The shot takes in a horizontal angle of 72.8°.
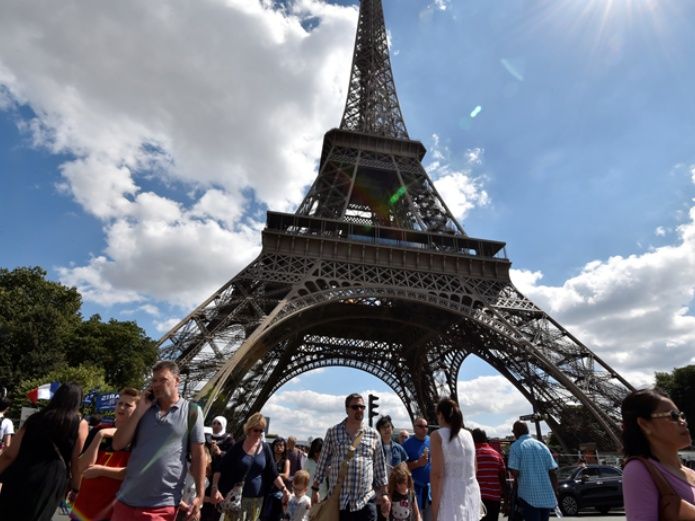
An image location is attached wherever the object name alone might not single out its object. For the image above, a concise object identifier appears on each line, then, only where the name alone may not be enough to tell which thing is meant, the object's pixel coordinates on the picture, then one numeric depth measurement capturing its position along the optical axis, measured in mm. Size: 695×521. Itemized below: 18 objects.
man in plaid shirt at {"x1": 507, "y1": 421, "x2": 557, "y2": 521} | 5422
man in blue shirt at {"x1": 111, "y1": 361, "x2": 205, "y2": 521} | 3125
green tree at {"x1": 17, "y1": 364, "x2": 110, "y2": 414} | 22891
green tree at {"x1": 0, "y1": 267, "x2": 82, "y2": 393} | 27359
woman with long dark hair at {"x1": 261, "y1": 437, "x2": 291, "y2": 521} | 5543
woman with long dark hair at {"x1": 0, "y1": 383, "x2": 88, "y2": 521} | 3125
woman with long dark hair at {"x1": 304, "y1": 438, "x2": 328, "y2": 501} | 7409
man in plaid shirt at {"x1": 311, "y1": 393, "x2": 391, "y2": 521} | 4328
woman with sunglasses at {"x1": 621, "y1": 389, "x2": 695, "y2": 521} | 1992
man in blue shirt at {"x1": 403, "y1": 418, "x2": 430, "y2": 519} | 6375
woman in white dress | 4125
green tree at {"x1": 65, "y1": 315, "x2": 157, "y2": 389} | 28891
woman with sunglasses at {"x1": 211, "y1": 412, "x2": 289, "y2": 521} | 4906
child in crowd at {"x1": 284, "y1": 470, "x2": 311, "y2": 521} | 5648
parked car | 12789
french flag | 11959
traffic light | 15180
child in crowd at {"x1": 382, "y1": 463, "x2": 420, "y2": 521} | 5180
